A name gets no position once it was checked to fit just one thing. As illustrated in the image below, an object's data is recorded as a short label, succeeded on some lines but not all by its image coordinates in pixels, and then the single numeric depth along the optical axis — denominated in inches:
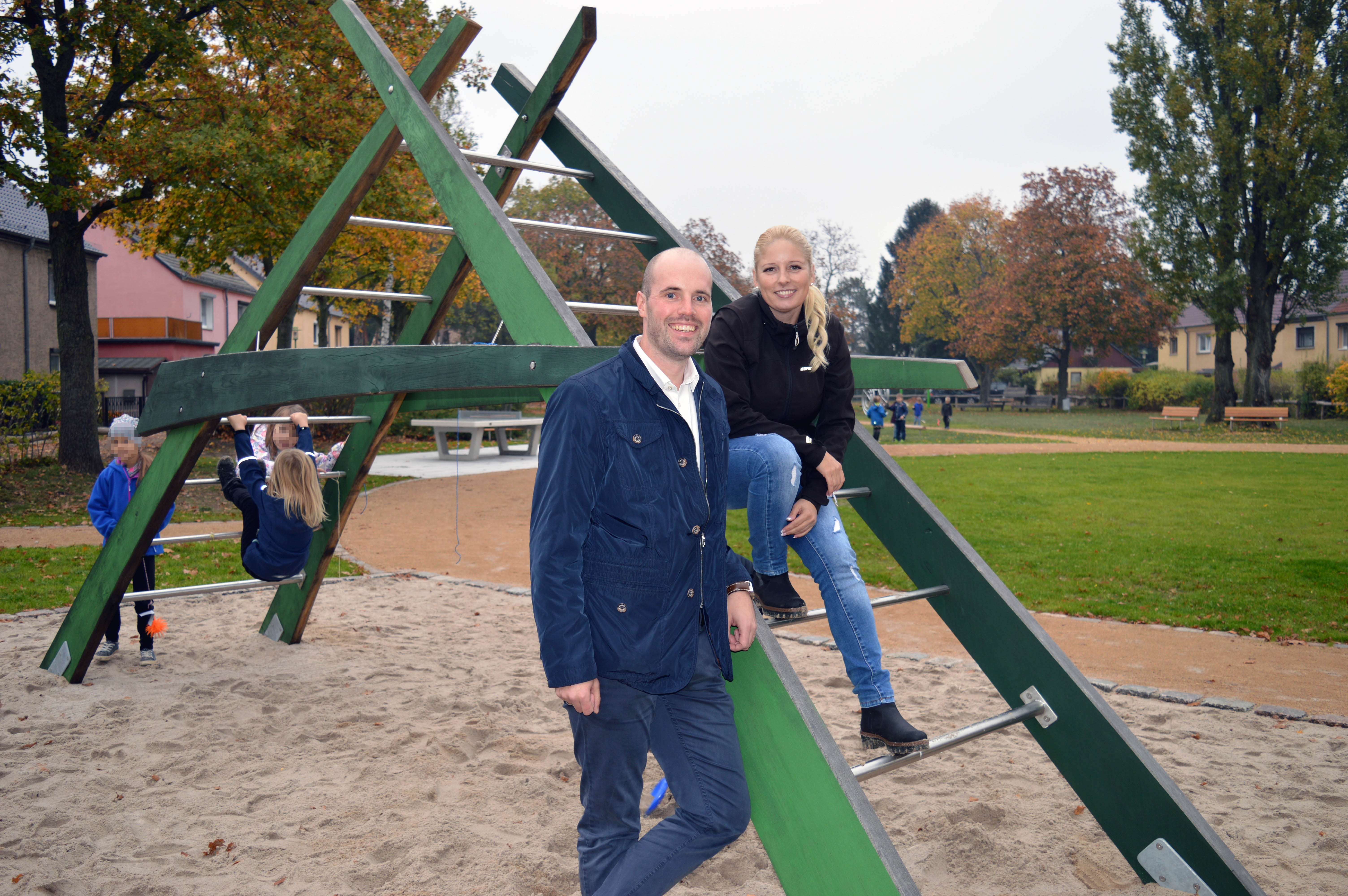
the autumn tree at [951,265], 2183.8
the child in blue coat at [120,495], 211.2
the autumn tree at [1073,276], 1631.4
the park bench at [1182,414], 1196.5
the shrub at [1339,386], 1143.0
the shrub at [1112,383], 1718.8
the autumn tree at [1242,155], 1051.3
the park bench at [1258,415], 1037.8
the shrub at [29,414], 581.0
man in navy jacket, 74.7
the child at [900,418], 937.5
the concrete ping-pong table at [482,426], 668.7
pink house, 1384.1
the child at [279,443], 198.7
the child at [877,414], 888.3
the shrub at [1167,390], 1518.2
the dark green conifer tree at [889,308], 2630.4
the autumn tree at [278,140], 529.0
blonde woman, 106.3
